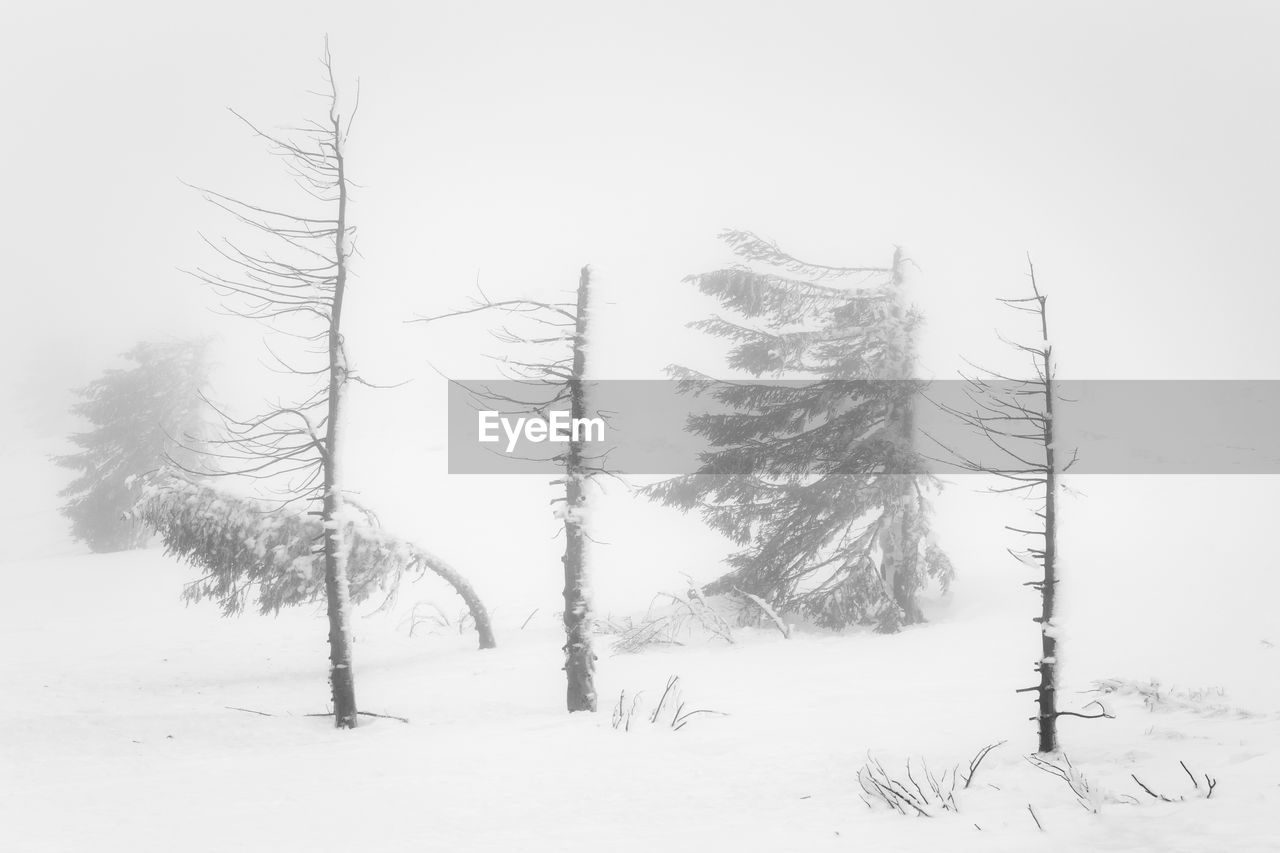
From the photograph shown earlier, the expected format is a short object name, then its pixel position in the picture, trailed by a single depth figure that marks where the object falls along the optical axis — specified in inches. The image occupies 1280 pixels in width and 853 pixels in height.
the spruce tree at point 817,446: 606.9
